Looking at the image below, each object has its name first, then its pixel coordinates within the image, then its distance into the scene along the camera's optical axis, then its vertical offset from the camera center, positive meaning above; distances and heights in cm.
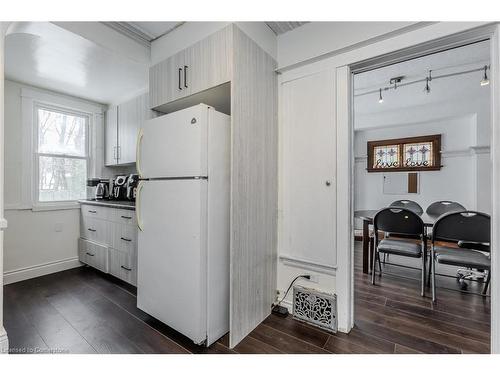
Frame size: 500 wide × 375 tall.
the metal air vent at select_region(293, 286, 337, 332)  176 -96
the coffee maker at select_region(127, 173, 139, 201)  296 +1
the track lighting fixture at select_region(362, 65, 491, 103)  287 +147
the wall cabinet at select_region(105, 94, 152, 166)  286 +78
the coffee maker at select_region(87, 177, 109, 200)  317 -2
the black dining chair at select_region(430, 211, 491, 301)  208 -48
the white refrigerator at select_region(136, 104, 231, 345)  153 -25
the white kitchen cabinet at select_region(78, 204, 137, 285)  245 -64
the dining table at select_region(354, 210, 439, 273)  279 -55
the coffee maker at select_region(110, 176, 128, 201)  313 -3
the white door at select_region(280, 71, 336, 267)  183 +14
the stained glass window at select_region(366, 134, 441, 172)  420 +62
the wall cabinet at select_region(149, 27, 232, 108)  163 +93
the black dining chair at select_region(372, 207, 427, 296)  245 -48
